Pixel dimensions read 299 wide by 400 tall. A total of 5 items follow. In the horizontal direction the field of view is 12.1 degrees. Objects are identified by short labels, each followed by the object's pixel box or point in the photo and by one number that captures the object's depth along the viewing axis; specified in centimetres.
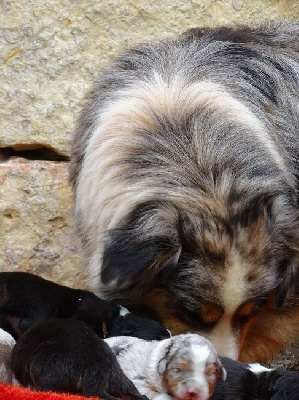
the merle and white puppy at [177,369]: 461
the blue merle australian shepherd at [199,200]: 543
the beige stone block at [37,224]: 741
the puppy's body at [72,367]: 454
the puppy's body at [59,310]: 548
